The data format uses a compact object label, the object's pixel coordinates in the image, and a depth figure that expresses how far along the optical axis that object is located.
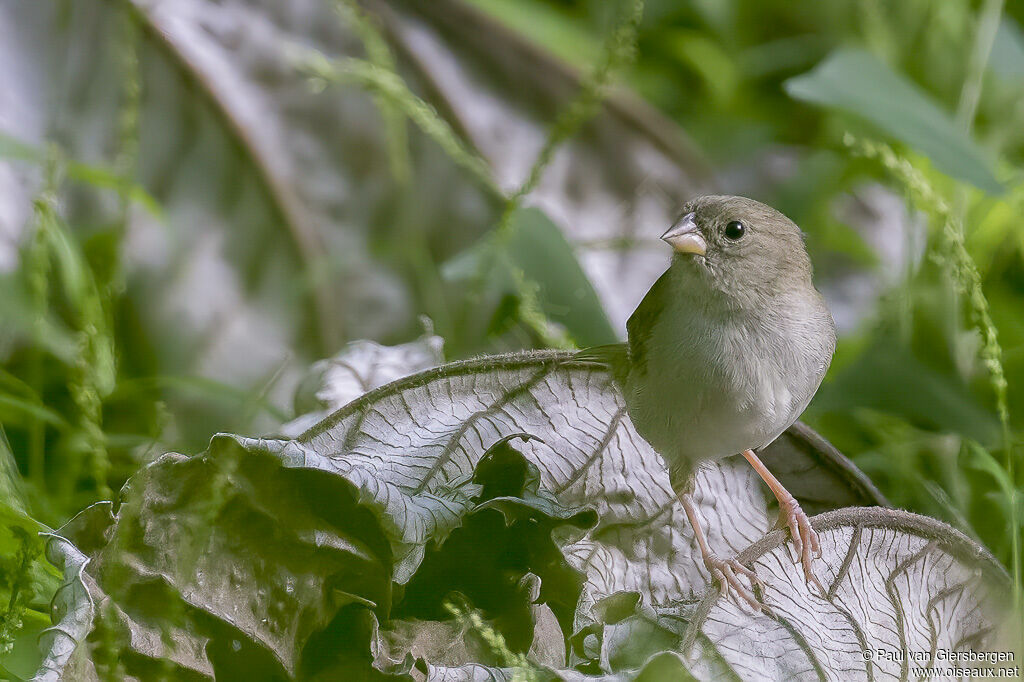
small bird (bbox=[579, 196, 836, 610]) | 3.63
